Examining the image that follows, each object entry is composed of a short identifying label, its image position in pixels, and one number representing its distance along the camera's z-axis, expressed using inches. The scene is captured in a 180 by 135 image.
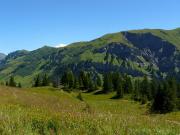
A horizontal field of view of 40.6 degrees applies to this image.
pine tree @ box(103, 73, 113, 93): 4704.1
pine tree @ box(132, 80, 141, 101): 4223.5
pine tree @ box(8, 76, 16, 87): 4761.7
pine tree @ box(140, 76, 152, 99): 4193.5
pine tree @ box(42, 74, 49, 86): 4953.4
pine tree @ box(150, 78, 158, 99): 4248.1
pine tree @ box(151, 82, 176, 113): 2810.7
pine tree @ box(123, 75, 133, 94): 4672.2
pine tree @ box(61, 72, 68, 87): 4957.3
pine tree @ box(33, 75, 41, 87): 4972.6
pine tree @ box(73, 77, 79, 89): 4857.5
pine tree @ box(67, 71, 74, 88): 4848.0
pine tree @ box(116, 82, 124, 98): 4327.1
